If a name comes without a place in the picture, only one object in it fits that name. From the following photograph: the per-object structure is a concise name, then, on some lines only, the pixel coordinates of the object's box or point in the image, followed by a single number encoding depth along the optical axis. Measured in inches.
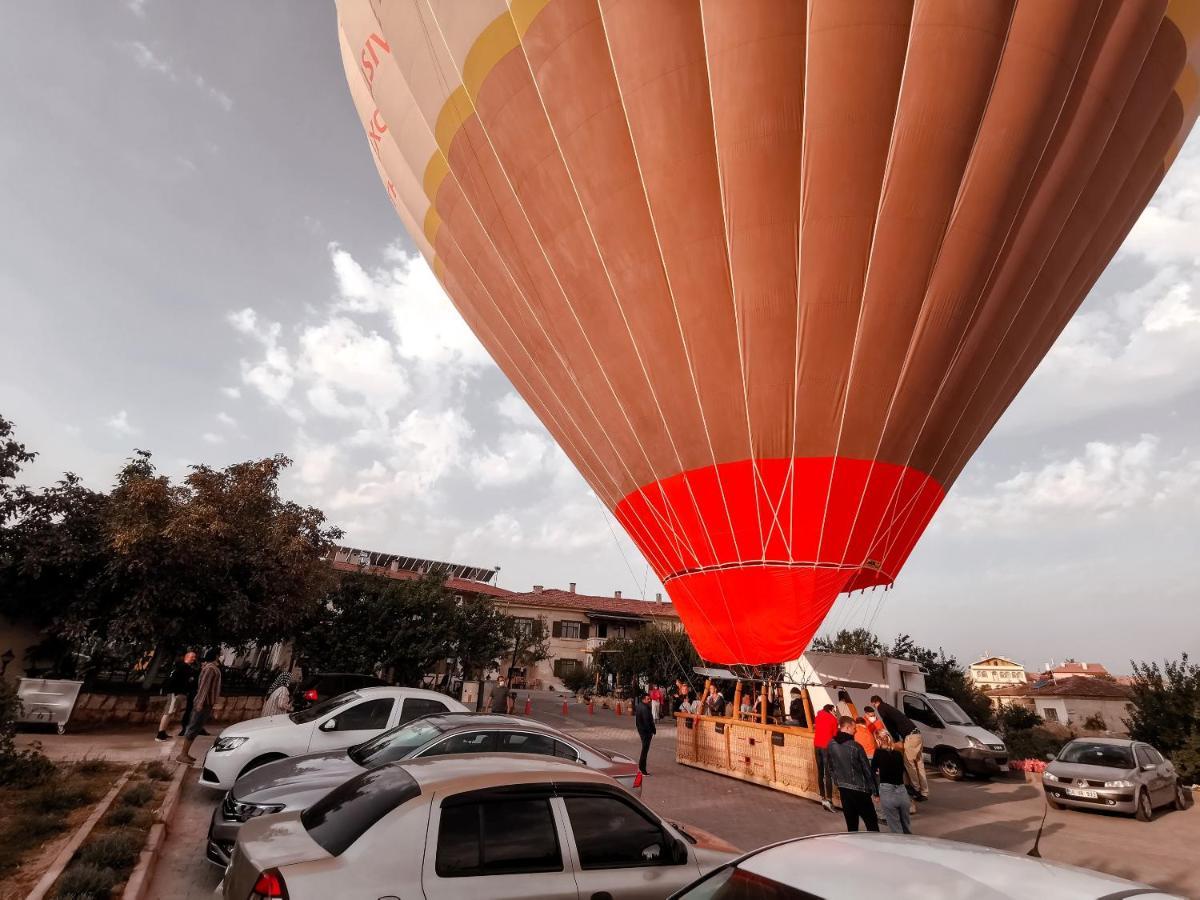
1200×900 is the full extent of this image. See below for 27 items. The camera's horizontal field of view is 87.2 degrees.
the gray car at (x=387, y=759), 223.1
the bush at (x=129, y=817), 269.6
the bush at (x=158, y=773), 363.3
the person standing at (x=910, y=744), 473.7
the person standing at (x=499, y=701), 617.2
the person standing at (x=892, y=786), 320.2
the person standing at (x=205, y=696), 430.3
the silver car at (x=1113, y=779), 488.7
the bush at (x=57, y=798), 286.9
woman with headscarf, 488.7
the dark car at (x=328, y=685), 511.8
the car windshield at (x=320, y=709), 343.9
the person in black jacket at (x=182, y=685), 497.0
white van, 660.7
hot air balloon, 362.0
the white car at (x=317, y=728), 313.3
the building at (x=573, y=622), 1942.7
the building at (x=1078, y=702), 1792.6
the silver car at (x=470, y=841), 130.4
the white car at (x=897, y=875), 89.3
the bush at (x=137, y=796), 302.4
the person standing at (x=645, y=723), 540.1
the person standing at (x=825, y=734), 424.5
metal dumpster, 508.1
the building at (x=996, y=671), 4341.8
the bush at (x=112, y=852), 219.8
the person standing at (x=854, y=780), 329.7
